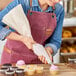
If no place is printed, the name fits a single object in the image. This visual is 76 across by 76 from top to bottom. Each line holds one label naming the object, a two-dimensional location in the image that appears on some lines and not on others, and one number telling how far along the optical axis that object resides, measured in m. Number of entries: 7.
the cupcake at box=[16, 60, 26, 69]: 2.33
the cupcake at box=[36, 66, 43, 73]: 2.26
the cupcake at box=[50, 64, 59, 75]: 2.26
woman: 2.61
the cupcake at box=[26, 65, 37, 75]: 2.23
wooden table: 2.24
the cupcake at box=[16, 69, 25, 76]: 2.19
